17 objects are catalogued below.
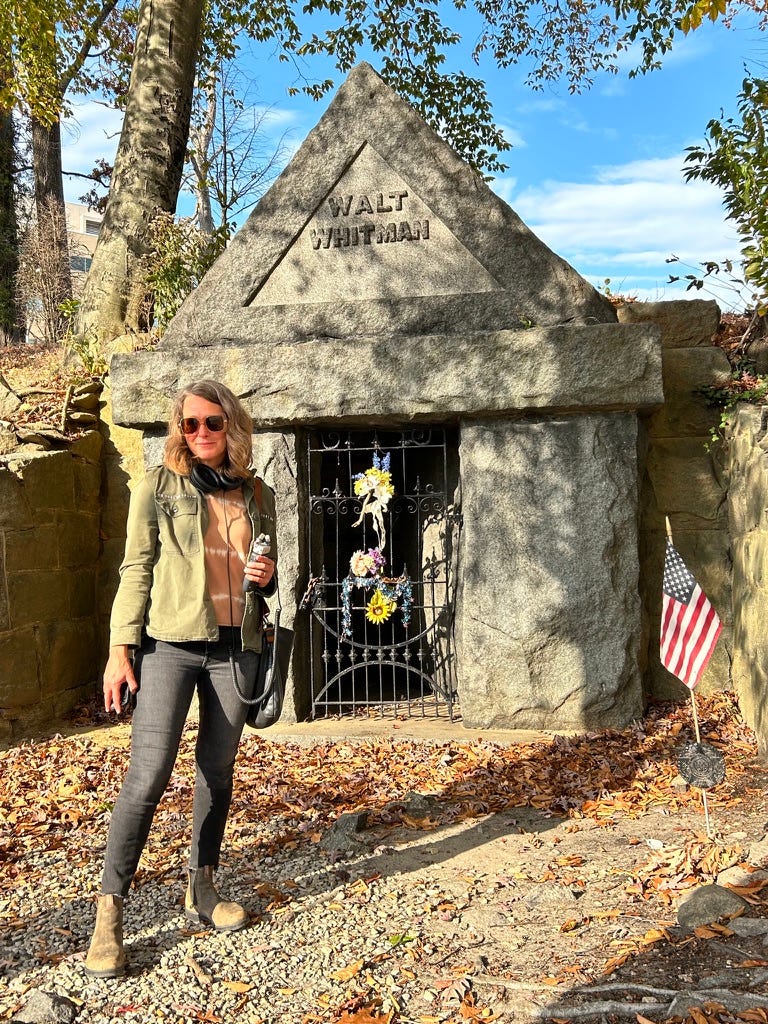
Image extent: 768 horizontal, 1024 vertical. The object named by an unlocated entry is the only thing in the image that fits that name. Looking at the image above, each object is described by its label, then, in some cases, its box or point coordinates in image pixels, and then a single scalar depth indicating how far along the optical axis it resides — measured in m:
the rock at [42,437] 6.34
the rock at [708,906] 2.93
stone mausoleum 5.33
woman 2.89
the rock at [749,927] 2.84
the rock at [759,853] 3.31
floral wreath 5.99
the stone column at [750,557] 4.65
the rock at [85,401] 6.80
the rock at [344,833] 3.88
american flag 3.76
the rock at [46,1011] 2.59
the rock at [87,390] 6.85
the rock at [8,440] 6.33
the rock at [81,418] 6.74
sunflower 5.99
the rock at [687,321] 6.11
